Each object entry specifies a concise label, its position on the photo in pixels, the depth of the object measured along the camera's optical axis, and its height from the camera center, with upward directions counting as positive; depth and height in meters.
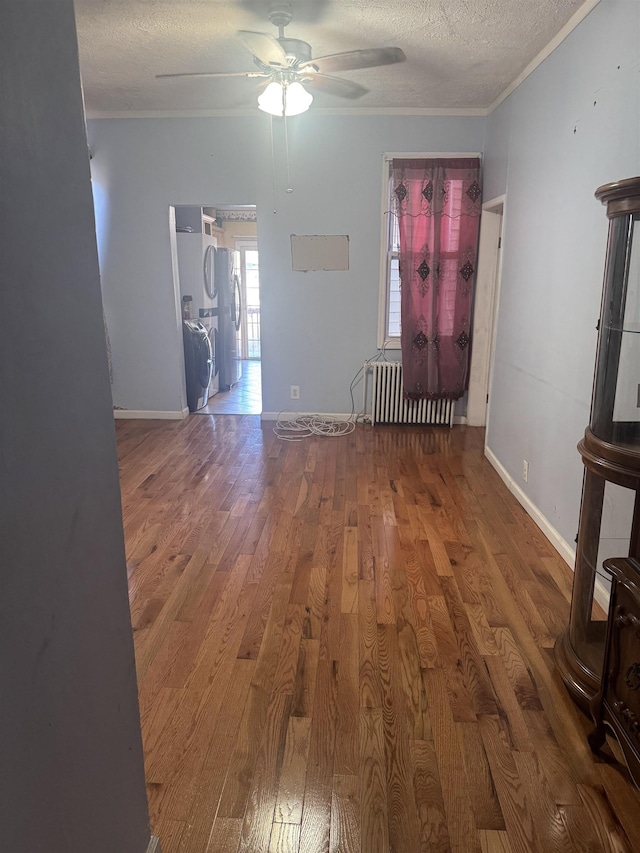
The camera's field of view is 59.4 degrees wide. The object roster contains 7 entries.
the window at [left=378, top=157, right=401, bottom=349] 5.02 +0.11
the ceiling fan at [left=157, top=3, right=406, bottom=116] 2.97 +1.24
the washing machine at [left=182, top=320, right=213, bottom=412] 5.84 -0.66
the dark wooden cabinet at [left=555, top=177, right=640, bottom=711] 1.68 -0.45
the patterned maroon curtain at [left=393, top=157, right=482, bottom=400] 4.81 +0.22
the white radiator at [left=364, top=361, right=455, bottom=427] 5.26 -1.03
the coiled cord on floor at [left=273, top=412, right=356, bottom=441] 5.14 -1.23
